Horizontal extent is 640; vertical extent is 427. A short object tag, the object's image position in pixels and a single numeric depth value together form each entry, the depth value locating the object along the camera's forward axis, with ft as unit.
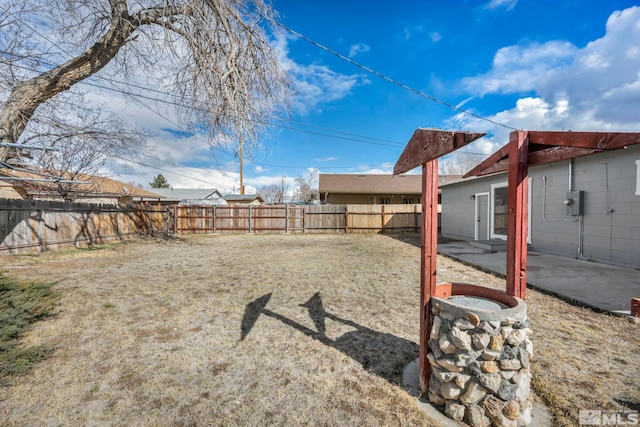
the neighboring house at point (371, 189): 61.16
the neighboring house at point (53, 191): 32.60
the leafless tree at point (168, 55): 12.05
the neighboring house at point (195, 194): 93.63
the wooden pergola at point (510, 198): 6.31
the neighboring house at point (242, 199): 99.09
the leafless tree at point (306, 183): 128.05
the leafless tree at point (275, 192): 129.80
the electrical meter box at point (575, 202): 19.04
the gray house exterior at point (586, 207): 16.46
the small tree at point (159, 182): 131.16
